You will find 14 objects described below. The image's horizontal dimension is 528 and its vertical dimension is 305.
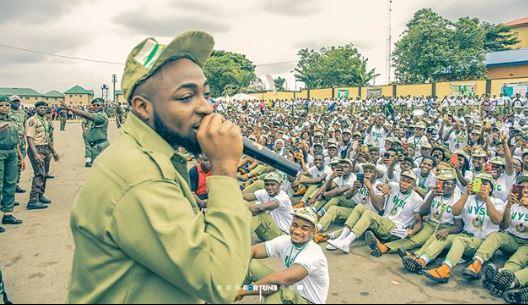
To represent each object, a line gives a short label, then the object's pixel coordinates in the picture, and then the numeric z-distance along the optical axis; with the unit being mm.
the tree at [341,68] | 42788
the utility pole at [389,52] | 40797
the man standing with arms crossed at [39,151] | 7207
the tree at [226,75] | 52031
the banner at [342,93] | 35906
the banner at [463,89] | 27438
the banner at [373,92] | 33281
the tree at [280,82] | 74838
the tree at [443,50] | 31578
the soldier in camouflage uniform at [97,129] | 10203
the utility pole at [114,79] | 42938
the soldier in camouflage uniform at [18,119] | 7424
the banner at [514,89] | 24058
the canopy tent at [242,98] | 36406
